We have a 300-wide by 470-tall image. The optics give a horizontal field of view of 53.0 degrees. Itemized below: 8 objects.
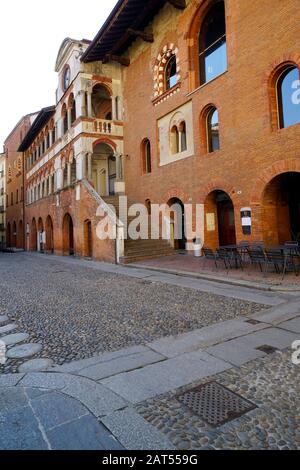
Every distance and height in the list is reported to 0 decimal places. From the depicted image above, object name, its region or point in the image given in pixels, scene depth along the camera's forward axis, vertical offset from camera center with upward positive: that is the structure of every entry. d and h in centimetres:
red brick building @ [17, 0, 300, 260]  1042 +532
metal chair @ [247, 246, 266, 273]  890 -76
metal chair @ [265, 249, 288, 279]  848 -79
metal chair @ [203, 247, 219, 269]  1041 -83
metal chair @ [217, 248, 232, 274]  994 -78
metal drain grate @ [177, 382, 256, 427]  255 -158
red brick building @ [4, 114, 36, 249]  3738 +707
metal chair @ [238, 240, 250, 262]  1016 -63
